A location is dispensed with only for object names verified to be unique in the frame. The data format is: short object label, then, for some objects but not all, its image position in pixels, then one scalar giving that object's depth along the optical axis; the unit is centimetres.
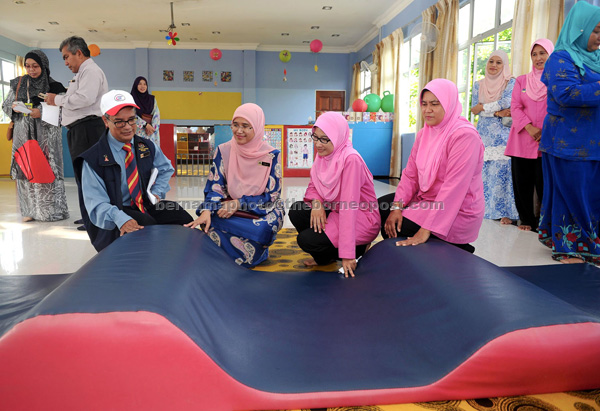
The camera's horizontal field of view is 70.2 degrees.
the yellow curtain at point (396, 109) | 768
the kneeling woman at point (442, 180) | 179
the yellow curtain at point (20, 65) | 1020
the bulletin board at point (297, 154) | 743
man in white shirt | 302
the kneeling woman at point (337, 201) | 192
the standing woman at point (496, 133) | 370
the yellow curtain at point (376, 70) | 888
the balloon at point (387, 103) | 805
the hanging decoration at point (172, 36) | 792
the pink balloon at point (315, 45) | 966
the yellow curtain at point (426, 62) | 647
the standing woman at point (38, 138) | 335
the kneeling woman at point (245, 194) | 224
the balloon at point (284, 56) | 1055
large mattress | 102
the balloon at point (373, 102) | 825
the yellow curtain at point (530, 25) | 375
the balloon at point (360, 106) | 809
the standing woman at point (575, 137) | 228
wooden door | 1187
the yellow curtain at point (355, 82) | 1098
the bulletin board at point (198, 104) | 1145
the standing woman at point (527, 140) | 317
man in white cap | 181
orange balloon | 975
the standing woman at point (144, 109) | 464
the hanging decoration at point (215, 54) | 1042
